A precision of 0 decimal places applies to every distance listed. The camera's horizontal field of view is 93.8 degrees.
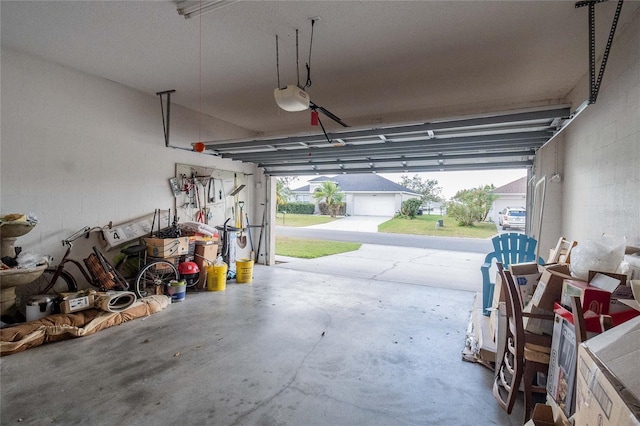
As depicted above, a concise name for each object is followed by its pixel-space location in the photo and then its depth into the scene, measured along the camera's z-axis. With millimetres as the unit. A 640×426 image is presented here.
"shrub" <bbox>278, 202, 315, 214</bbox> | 26281
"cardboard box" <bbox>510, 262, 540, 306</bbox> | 2523
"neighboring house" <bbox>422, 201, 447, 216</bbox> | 28219
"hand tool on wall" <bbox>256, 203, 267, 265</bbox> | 7377
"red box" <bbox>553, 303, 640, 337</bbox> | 1643
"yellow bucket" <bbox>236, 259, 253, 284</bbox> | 5586
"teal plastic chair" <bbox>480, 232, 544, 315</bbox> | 4020
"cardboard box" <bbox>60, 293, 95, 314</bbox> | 3373
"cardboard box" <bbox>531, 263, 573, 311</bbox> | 2072
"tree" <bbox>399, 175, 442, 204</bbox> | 28712
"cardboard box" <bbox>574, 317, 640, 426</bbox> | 850
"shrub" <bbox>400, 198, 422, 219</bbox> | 22281
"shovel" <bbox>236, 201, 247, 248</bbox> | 6933
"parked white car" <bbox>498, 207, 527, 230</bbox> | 16422
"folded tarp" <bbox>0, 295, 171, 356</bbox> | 2838
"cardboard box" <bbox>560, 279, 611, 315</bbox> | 1705
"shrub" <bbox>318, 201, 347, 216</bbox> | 24969
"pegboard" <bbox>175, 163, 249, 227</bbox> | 5547
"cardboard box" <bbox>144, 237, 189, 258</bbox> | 4525
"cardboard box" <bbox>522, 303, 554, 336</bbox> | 2111
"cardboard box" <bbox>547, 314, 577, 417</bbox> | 1619
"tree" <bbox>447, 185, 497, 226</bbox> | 18453
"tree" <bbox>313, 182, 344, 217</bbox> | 24064
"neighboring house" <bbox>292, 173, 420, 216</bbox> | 24469
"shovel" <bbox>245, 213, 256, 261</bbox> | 7182
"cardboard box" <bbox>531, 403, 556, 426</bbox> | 1462
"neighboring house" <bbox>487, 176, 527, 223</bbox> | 20766
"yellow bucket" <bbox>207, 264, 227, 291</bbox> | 5086
